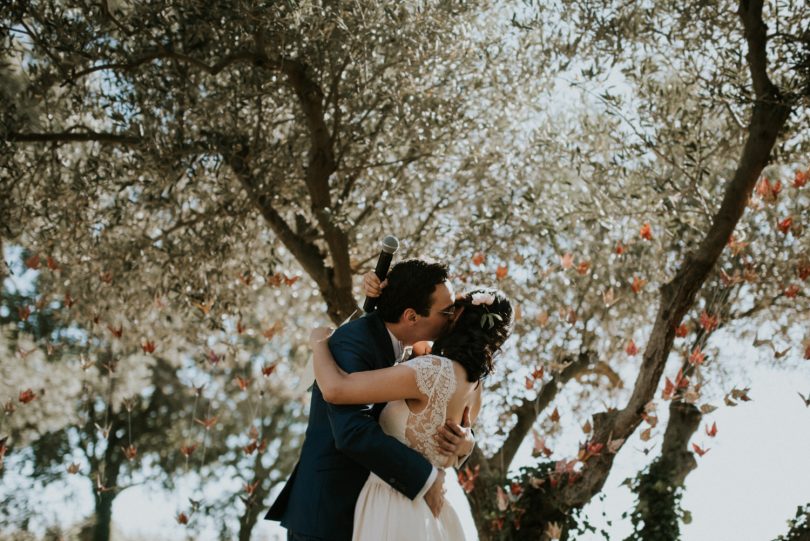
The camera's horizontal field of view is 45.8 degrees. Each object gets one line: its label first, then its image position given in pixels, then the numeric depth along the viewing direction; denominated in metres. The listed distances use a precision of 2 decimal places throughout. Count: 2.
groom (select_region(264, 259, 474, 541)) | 3.65
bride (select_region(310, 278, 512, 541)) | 3.70
